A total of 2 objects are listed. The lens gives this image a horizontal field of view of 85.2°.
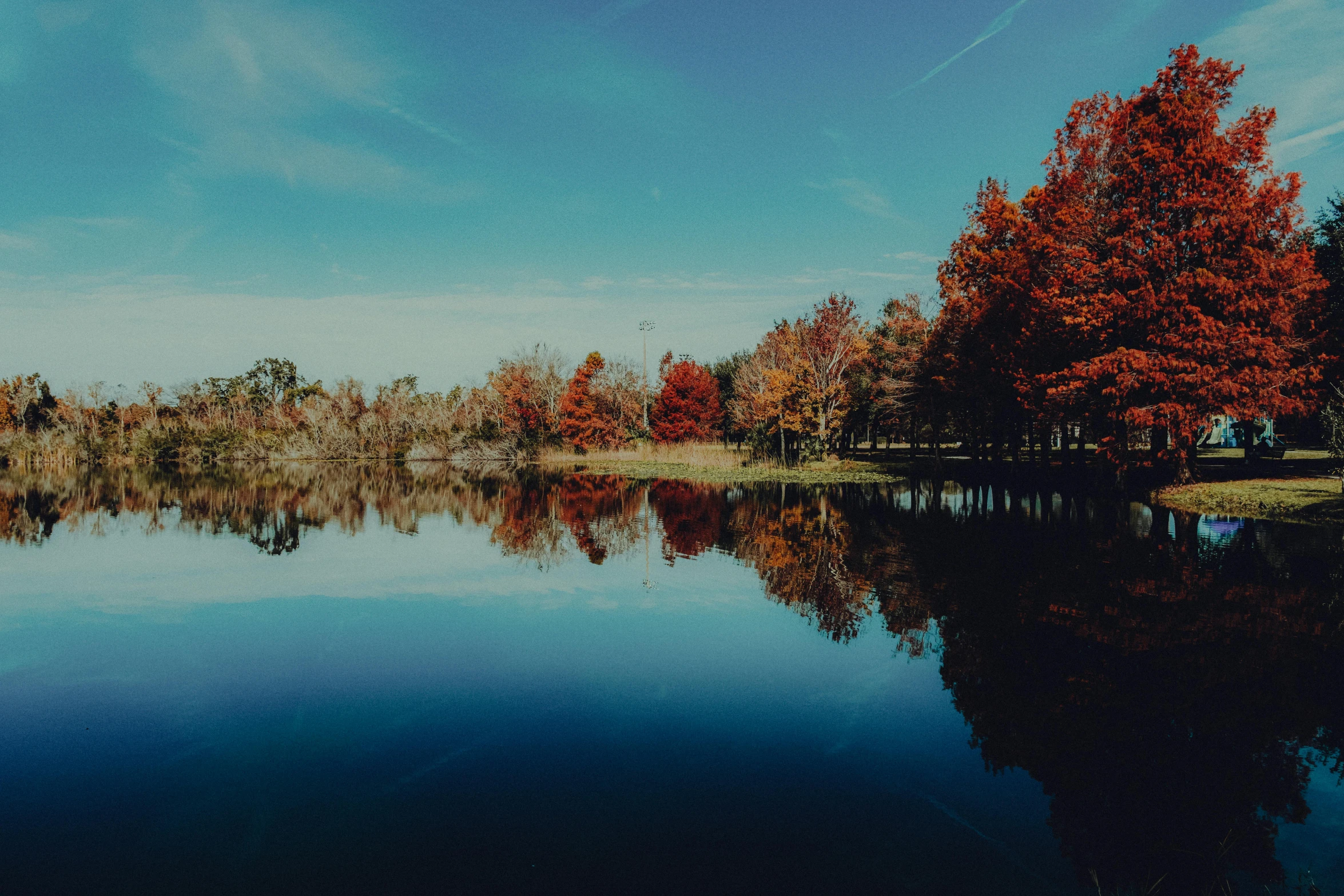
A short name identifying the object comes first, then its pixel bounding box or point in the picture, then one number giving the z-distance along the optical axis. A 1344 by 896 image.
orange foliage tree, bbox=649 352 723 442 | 56.47
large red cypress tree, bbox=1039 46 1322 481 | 20.98
